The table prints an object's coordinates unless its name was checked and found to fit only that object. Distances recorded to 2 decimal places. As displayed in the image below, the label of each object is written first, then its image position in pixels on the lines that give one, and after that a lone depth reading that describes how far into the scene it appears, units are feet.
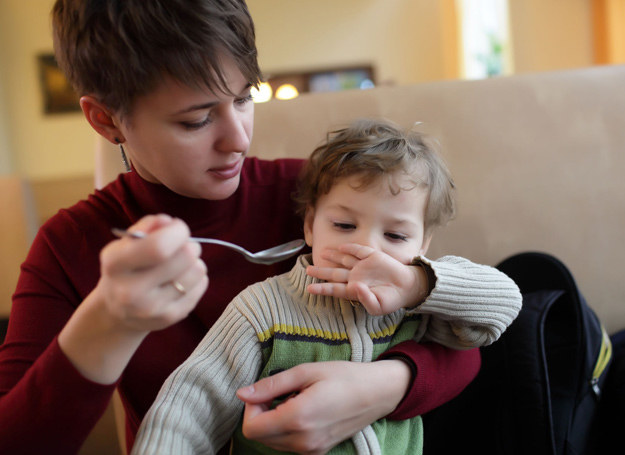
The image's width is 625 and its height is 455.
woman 1.91
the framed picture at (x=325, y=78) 19.57
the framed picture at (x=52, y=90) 19.71
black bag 3.26
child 2.43
